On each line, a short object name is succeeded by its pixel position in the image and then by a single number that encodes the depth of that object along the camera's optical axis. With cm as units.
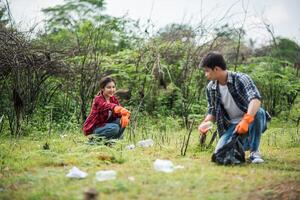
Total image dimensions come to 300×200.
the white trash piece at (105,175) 370
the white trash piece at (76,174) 382
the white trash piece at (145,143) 576
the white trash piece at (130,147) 558
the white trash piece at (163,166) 405
